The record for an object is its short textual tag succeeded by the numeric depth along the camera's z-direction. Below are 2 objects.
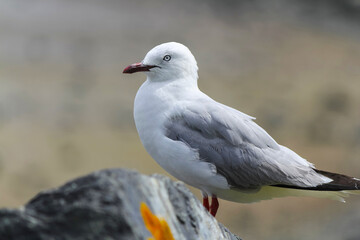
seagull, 7.75
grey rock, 7.15
